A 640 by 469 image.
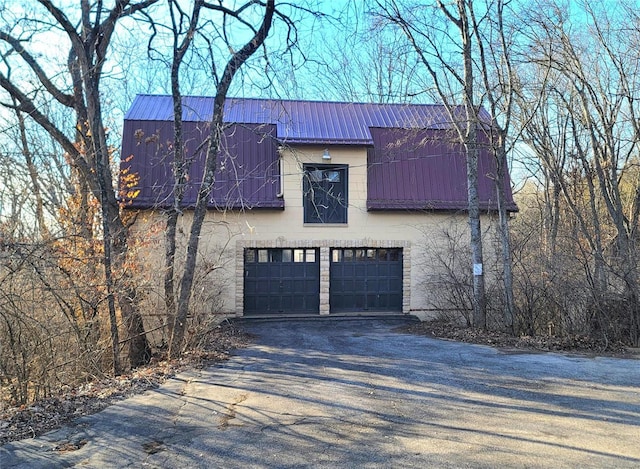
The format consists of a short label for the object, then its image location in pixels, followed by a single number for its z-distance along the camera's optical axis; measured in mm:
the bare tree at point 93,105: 9758
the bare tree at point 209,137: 10352
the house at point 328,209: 16844
